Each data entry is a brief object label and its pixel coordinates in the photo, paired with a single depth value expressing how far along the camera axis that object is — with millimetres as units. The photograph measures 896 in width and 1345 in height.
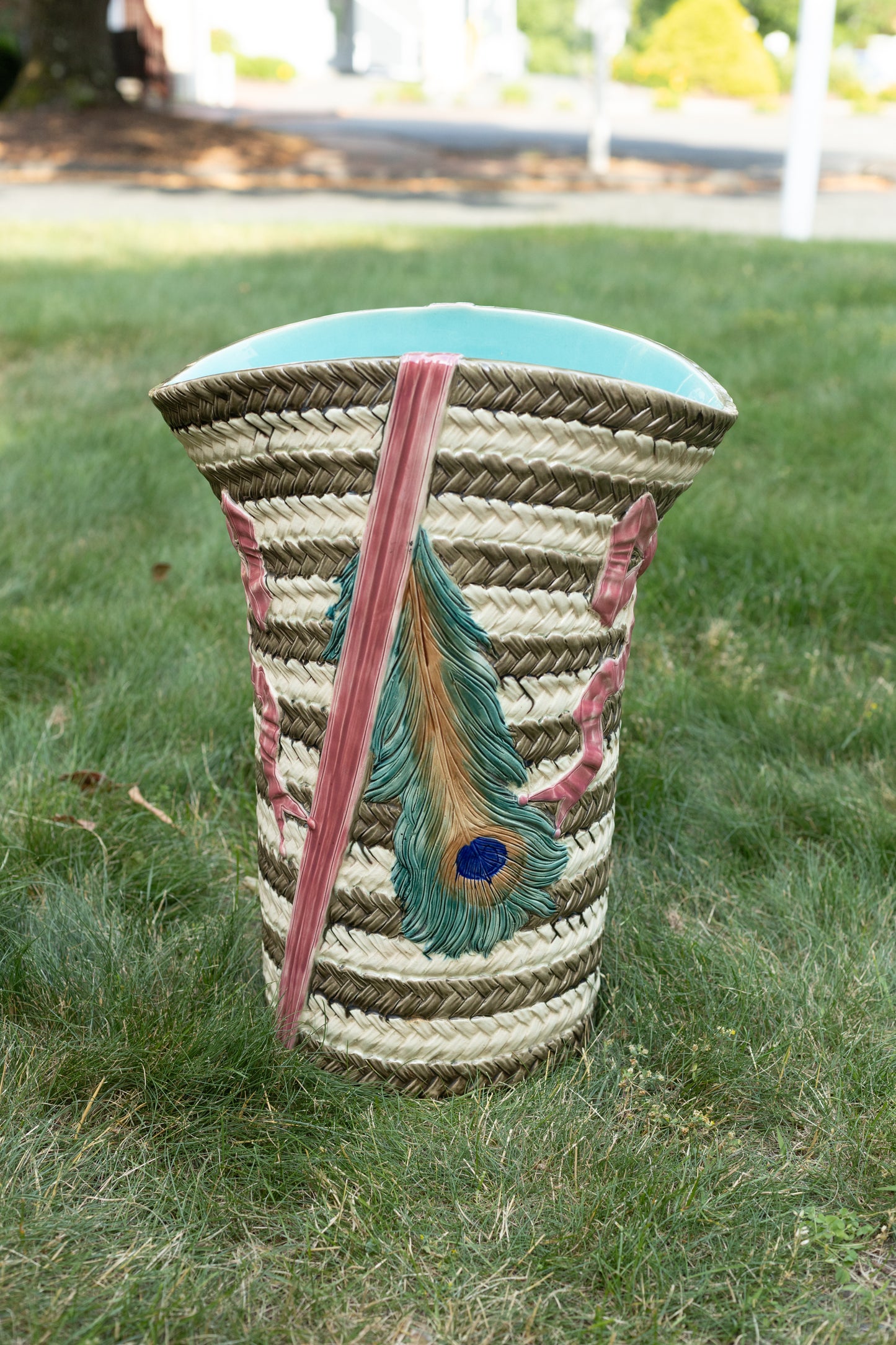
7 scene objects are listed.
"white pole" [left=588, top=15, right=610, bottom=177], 12500
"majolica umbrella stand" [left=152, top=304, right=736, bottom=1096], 1124
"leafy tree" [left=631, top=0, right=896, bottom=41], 29359
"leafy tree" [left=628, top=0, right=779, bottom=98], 26562
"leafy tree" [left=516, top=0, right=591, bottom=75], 36219
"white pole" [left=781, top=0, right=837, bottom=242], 6758
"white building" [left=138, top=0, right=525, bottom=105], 31531
